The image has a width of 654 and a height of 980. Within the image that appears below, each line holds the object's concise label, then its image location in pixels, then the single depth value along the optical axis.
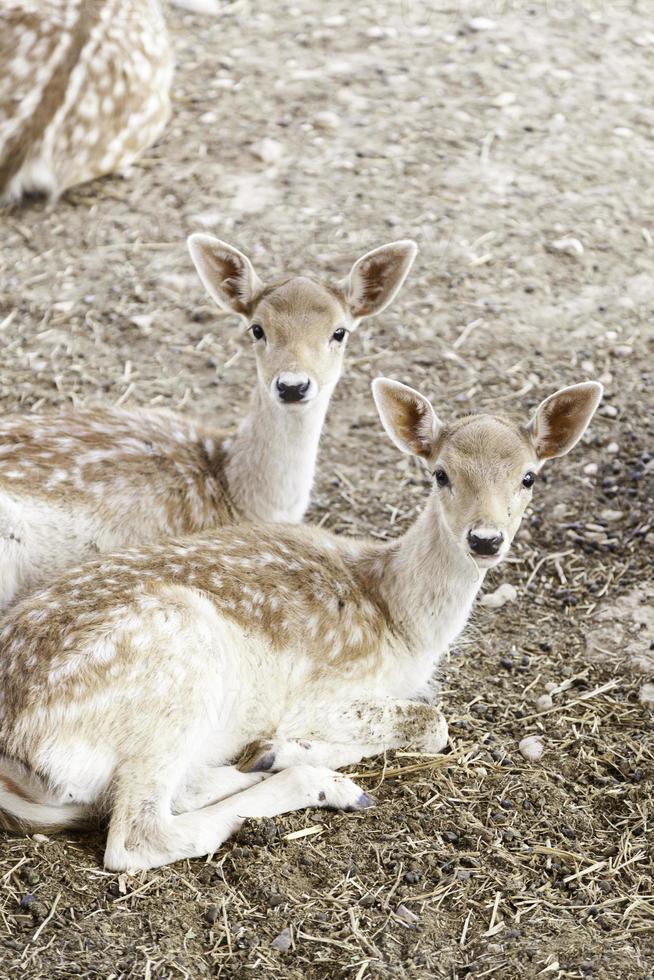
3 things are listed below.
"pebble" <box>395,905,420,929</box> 6.55
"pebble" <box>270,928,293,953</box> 6.30
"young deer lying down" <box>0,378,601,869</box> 6.75
